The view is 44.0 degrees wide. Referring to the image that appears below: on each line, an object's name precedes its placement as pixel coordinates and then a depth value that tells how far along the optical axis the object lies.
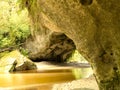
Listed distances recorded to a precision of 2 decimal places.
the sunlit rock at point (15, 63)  10.77
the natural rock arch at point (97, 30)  3.86
